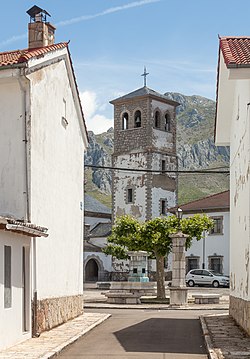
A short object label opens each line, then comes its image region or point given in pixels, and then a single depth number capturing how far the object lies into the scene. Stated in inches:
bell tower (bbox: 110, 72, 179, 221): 2466.8
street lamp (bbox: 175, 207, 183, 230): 1179.9
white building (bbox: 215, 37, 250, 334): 563.2
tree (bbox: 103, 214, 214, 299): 1309.1
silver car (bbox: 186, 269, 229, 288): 1971.0
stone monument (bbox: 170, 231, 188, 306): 1124.5
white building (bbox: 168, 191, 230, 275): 2245.3
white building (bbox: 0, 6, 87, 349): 531.2
